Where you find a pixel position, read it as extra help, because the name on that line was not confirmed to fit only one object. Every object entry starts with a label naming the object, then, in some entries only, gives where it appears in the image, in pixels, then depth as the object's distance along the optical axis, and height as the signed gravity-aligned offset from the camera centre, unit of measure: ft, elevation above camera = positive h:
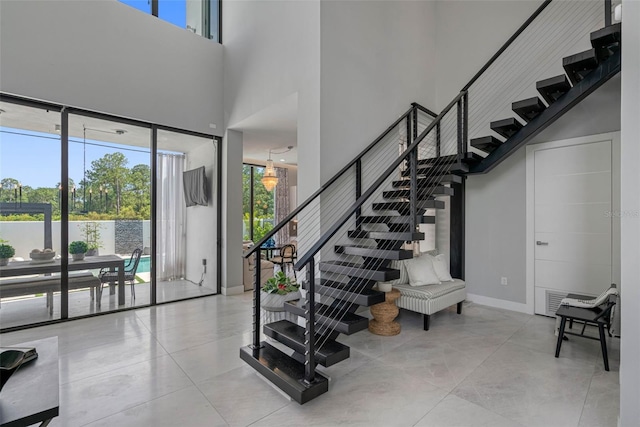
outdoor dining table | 12.24 -2.19
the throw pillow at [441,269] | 14.11 -2.53
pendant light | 22.74 +2.68
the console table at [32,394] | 4.24 -2.70
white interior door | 12.53 -0.37
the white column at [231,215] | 17.61 -0.09
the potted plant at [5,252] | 12.07 -1.49
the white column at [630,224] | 5.91 -0.21
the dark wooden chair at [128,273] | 14.19 -2.76
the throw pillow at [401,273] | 13.62 -2.57
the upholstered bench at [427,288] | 12.32 -3.05
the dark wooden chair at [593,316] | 9.06 -3.09
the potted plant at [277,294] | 11.44 -2.94
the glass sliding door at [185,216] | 15.99 -0.15
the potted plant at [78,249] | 13.41 -1.52
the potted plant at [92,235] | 13.78 -0.95
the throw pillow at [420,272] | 13.20 -2.50
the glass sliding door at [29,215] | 12.10 -0.06
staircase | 8.26 -0.13
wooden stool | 11.93 -3.89
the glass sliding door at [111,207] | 13.61 +0.31
